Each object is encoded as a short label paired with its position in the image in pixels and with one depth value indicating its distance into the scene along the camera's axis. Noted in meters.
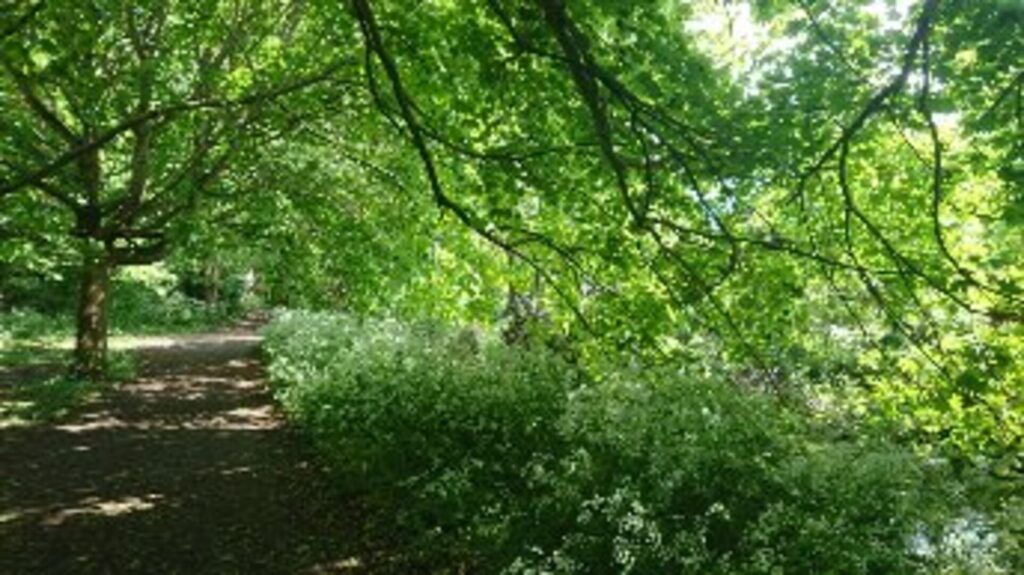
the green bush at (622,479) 6.45
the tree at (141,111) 8.09
